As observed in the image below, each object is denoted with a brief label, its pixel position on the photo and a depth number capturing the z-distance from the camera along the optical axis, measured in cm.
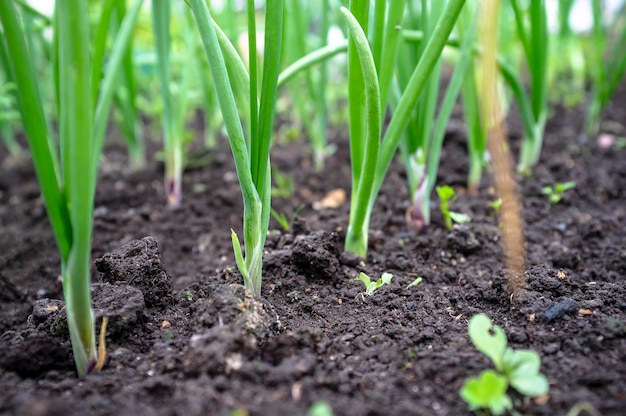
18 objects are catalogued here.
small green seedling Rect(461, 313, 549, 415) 25
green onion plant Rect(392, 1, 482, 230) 42
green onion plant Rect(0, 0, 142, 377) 25
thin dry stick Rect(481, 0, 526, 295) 29
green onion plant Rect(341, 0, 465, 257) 33
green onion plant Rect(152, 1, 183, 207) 46
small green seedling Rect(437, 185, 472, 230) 41
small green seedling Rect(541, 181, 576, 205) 46
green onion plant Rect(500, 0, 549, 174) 45
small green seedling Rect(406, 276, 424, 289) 35
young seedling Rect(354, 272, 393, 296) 35
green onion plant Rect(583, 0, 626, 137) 55
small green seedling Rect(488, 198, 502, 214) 44
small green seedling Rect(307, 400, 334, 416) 24
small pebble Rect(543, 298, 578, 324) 31
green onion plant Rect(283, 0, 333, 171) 52
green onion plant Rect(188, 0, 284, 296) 30
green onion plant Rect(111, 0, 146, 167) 49
